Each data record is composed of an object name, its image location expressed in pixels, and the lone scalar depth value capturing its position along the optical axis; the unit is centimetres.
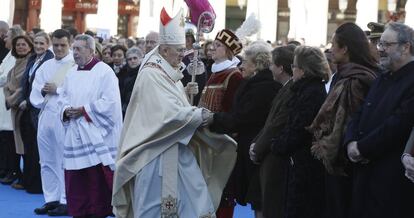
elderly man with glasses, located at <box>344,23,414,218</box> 1205
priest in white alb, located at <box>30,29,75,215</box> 2097
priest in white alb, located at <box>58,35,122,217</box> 1787
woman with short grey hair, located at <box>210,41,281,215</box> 1578
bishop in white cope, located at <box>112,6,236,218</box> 1414
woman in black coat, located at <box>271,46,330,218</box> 1402
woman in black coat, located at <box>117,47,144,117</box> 2441
